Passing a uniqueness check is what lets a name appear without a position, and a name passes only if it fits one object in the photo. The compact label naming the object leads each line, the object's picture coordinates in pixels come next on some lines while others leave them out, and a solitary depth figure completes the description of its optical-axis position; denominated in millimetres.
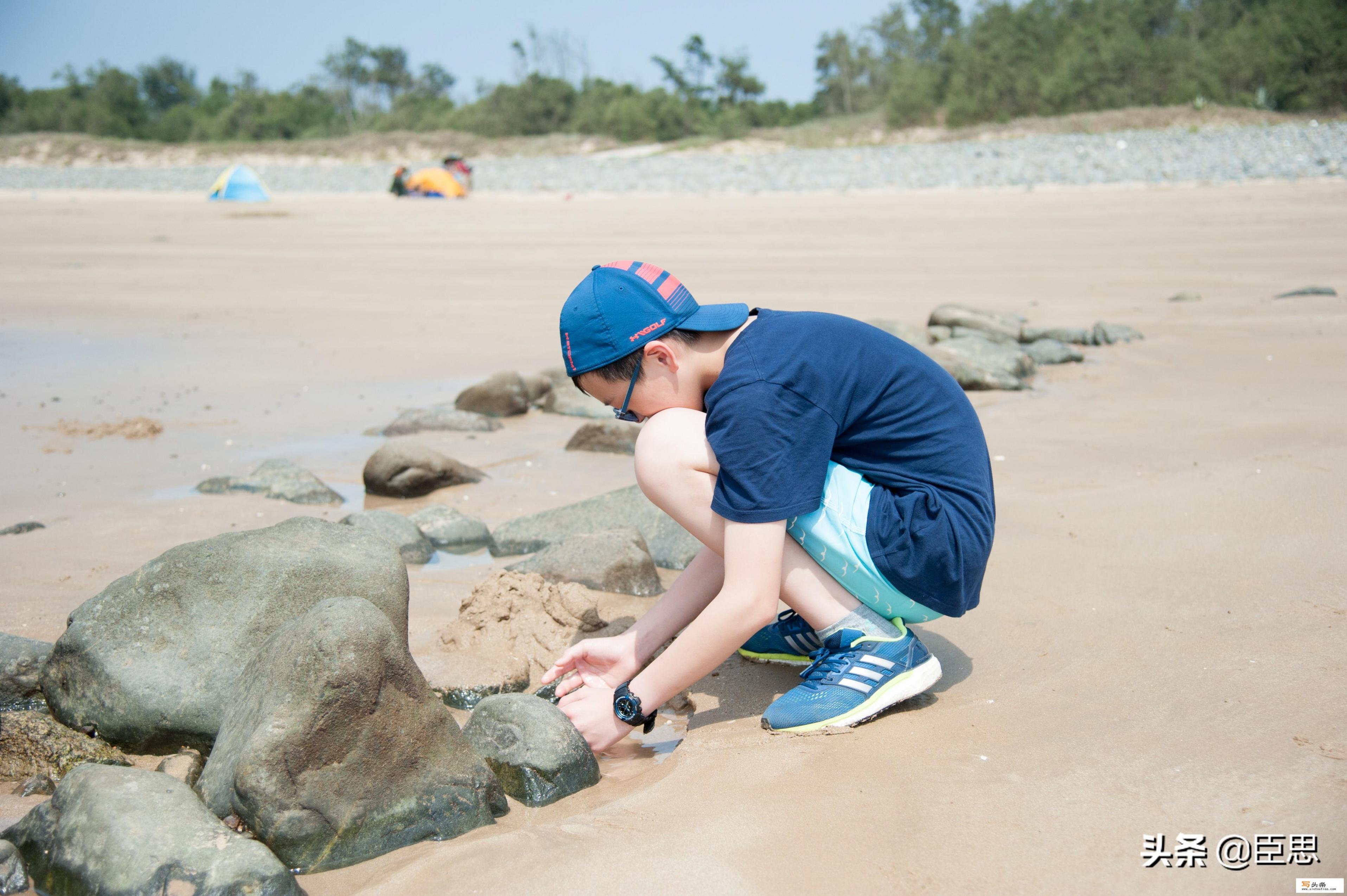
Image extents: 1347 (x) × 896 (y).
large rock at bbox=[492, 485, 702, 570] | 3357
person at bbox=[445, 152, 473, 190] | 19500
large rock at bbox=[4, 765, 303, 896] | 1611
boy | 2002
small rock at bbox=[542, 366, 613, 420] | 5516
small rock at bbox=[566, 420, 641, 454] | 4625
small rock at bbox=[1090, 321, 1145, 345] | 6633
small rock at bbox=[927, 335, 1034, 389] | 5578
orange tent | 19078
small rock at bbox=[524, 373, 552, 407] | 5730
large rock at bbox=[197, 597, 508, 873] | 1790
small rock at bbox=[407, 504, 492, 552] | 3570
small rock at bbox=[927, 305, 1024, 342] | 6758
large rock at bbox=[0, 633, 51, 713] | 2338
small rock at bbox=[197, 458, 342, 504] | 4004
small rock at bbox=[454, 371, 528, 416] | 5496
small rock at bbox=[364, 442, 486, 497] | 4043
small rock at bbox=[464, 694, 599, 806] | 2029
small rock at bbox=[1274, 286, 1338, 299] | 7402
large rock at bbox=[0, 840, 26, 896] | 1739
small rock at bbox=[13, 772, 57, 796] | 2062
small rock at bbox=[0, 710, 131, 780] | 2131
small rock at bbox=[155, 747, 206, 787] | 2100
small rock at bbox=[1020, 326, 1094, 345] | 6637
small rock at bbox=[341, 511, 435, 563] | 3365
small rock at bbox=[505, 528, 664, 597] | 3080
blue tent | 20578
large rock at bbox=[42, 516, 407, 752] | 2207
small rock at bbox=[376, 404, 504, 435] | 5145
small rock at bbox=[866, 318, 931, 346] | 6277
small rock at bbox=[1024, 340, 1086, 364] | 6195
